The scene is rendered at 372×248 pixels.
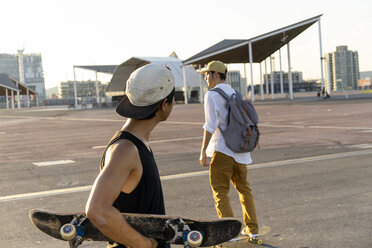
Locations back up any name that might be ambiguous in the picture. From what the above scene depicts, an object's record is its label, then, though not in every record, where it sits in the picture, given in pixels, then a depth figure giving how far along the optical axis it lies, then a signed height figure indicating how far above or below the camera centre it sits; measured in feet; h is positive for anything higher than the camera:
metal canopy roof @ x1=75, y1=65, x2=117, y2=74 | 251.19 +21.06
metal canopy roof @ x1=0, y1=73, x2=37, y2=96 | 287.48 +16.77
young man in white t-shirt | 16.01 -2.01
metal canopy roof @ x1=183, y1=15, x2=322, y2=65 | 165.99 +20.06
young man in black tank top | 6.32 -0.82
